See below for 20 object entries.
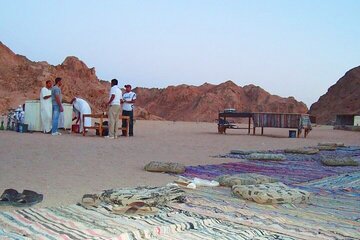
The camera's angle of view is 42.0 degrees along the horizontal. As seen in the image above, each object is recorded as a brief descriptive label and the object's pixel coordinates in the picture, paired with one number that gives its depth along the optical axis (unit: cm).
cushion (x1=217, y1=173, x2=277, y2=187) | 546
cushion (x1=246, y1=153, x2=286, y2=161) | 884
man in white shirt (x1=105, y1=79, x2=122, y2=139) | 1386
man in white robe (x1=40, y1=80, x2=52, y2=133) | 1525
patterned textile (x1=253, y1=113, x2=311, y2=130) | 1784
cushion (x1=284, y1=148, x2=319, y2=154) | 1044
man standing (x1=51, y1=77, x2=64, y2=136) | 1473
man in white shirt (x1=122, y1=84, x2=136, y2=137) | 1478
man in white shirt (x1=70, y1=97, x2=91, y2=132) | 1622
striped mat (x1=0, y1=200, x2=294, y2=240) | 317
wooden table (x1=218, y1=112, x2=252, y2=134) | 1896
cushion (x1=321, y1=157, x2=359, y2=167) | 830
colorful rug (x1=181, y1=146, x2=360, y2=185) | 653
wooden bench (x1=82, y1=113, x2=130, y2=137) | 1479
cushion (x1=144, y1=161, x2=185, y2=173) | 669
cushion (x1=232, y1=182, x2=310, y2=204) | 446
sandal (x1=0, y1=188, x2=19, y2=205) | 411
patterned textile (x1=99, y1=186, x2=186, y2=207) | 414
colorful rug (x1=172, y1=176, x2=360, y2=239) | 353
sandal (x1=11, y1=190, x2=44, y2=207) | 411
